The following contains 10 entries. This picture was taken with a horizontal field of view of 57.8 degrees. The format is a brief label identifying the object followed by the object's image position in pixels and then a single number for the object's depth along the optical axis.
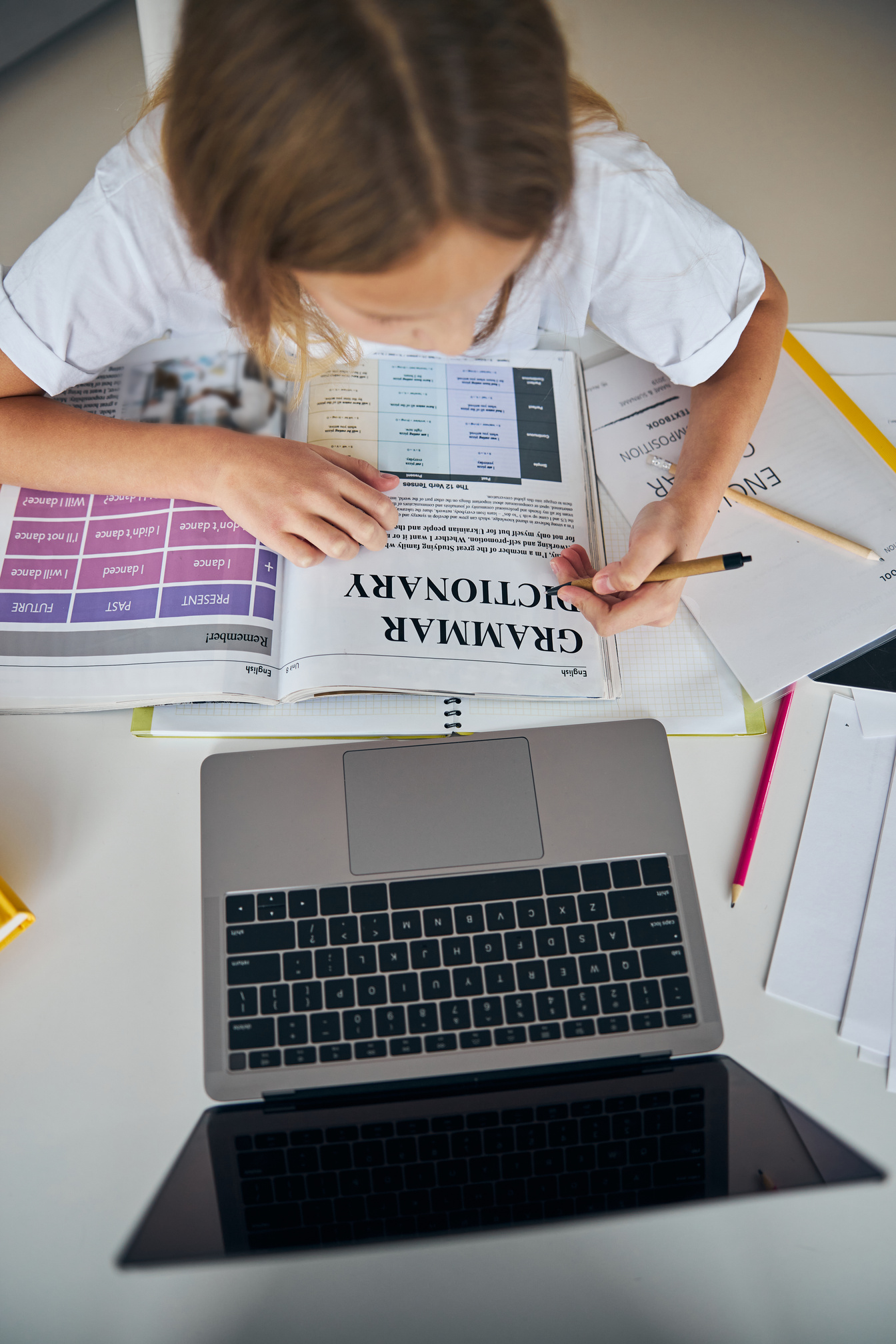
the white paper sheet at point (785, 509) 0.58
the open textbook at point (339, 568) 0.56
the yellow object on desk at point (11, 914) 0.49
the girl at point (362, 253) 0.38
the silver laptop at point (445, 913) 0.47
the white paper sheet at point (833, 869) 0.51
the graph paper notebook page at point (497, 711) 0.56
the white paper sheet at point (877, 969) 0.50
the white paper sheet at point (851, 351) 0.68
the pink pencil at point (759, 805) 0.52
